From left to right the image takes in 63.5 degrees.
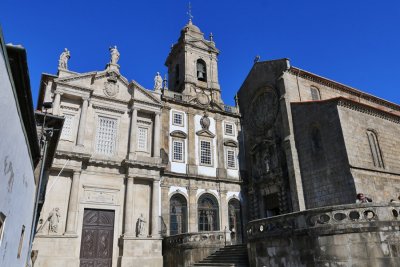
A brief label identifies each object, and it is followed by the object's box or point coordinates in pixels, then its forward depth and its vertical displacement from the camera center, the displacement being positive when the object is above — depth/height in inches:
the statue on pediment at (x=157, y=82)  1045.2 +522.3
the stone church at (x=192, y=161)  763.4 +232.5
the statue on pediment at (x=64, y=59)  926.0 +533.4
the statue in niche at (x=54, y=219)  749.9 +80.3
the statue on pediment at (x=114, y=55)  1011.2 +587.8
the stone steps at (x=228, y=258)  599.2 -13.7
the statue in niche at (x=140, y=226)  830.5 +64.8
